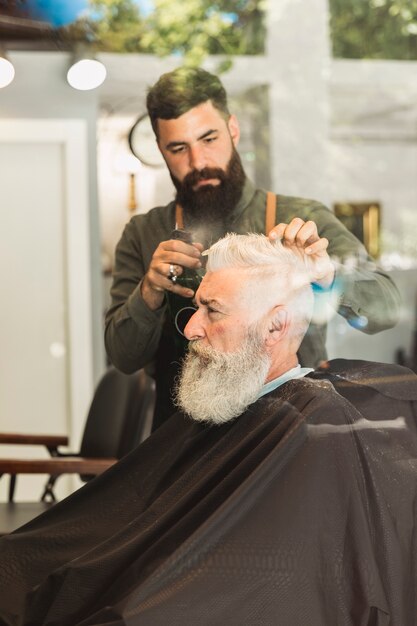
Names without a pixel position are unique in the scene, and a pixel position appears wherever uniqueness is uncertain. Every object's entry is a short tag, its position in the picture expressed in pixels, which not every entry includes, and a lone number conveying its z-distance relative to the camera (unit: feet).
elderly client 6.20
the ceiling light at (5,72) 10.00
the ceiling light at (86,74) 10.18
